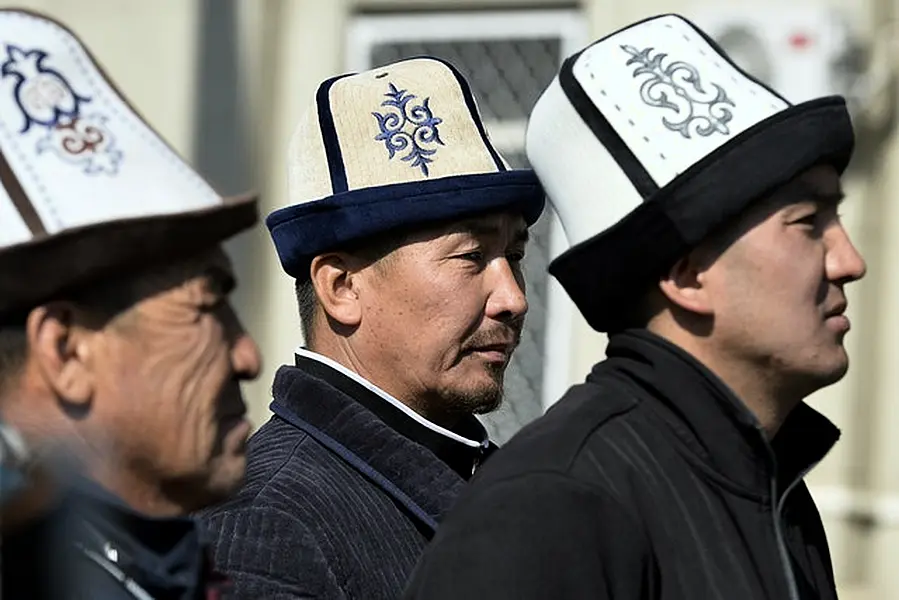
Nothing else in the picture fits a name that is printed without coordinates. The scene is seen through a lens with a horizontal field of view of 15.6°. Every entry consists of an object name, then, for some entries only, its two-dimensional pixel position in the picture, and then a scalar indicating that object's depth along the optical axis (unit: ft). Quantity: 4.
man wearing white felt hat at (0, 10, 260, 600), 10.86
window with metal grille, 36.95
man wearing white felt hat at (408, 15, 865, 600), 12.31
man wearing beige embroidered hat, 16.38
